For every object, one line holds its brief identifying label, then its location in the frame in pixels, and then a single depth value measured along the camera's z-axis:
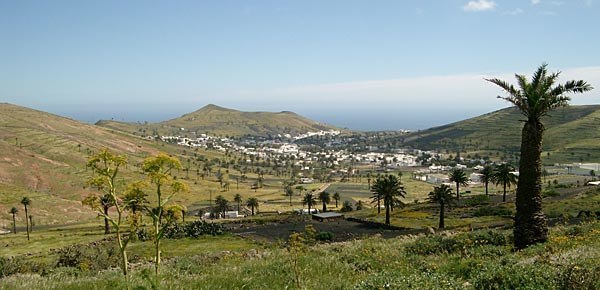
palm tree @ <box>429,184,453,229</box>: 65.25
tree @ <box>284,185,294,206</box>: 167.30
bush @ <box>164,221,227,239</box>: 68.75
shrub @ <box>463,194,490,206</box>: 92.59
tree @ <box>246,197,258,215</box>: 118.44
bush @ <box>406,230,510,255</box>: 19.72
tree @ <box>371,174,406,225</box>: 72.00
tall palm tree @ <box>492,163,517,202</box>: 86.81
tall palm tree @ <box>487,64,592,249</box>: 21.83
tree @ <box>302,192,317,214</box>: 110.38
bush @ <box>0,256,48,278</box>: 30.11
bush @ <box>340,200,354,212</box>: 109.88
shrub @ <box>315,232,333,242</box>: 58.14
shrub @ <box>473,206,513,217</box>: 69.54
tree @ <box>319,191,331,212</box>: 111.44
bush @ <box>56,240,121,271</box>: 32.40
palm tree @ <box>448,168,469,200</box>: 90.49
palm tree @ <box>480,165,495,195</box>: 100.62
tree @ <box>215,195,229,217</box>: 116.00
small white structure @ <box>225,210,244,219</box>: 128.88
